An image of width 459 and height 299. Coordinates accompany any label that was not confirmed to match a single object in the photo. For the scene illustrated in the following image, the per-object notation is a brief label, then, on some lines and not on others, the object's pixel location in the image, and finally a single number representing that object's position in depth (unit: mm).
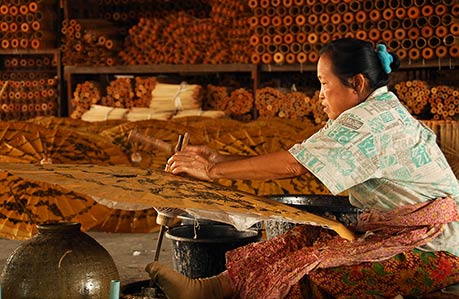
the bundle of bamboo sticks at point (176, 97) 8117
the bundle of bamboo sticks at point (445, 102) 6953
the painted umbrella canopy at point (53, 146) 5859
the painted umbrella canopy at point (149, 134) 6098
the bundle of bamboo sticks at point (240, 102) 8086
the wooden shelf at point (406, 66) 7055
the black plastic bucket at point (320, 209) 3816
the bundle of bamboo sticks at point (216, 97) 8234
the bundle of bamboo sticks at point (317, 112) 7555
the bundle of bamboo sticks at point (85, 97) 8781
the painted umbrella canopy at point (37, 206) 5727
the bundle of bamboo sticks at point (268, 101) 7781
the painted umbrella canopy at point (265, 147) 5973
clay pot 2639
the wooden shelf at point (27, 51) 9052
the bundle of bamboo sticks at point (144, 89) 8547
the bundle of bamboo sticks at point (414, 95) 7078
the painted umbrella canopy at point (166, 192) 2586
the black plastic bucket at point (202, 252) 3785
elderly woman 2838
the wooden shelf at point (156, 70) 7969
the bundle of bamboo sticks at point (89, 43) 8734
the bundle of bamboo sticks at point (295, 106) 7652
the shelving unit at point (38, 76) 9102
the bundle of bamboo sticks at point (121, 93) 8688
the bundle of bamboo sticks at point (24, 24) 9008
